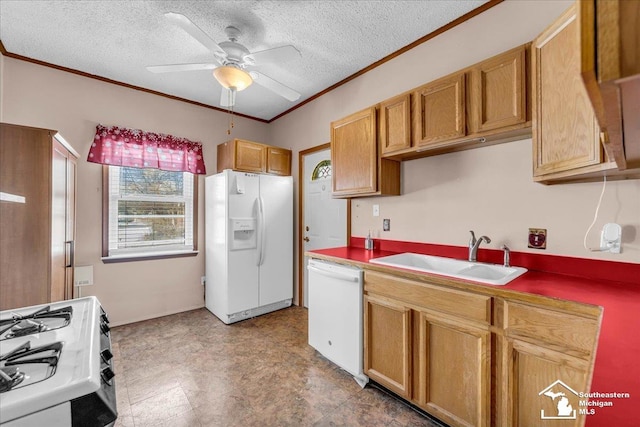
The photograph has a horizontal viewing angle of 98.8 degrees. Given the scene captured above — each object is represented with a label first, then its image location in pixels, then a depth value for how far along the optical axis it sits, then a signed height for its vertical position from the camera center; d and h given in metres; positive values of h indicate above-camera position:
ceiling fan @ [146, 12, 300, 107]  2.08 +1.21
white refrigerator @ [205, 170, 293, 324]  3.22 -0.37
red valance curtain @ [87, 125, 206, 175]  3.01 +0.77
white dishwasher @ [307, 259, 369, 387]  2.08 -0.81
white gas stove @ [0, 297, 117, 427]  0.62 -0.43
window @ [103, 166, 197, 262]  3.16 +0.02
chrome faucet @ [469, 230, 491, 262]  1.95 -0.23
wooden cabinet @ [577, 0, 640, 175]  0.40 +0.25
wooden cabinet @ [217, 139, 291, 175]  3.38 +0.75
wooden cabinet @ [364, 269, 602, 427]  1.21 -0.73
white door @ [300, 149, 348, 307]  3.28 +0.07
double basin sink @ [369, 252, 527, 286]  1.61 -0.36
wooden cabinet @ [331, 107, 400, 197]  2.40 +0.49
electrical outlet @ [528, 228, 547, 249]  1.73 -0.15
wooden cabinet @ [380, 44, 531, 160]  1.61 +0.72
